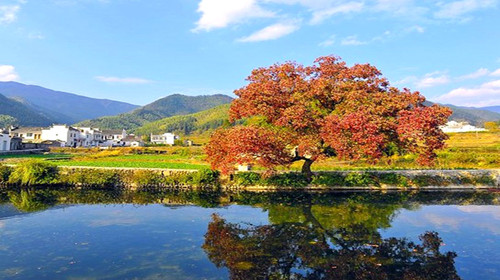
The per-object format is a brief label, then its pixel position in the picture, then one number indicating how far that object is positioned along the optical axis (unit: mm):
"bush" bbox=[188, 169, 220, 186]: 30281
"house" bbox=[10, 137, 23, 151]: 72506
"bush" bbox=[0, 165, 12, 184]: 30641
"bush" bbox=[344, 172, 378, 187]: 30328
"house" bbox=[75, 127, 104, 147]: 118988
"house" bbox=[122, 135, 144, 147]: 135750
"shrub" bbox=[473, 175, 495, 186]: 32213
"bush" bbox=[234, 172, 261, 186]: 30062
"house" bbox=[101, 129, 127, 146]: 135125
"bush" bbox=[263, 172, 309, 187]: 29531
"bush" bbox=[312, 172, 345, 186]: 30033
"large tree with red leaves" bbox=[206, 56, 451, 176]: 21453
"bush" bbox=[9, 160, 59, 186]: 30133
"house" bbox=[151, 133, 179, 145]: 152712
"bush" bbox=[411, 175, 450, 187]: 31367
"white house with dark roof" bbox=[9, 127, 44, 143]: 107125
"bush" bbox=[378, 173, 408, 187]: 30922
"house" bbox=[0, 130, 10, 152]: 67188
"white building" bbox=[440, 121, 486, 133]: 136038
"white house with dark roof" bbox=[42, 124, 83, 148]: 105206
